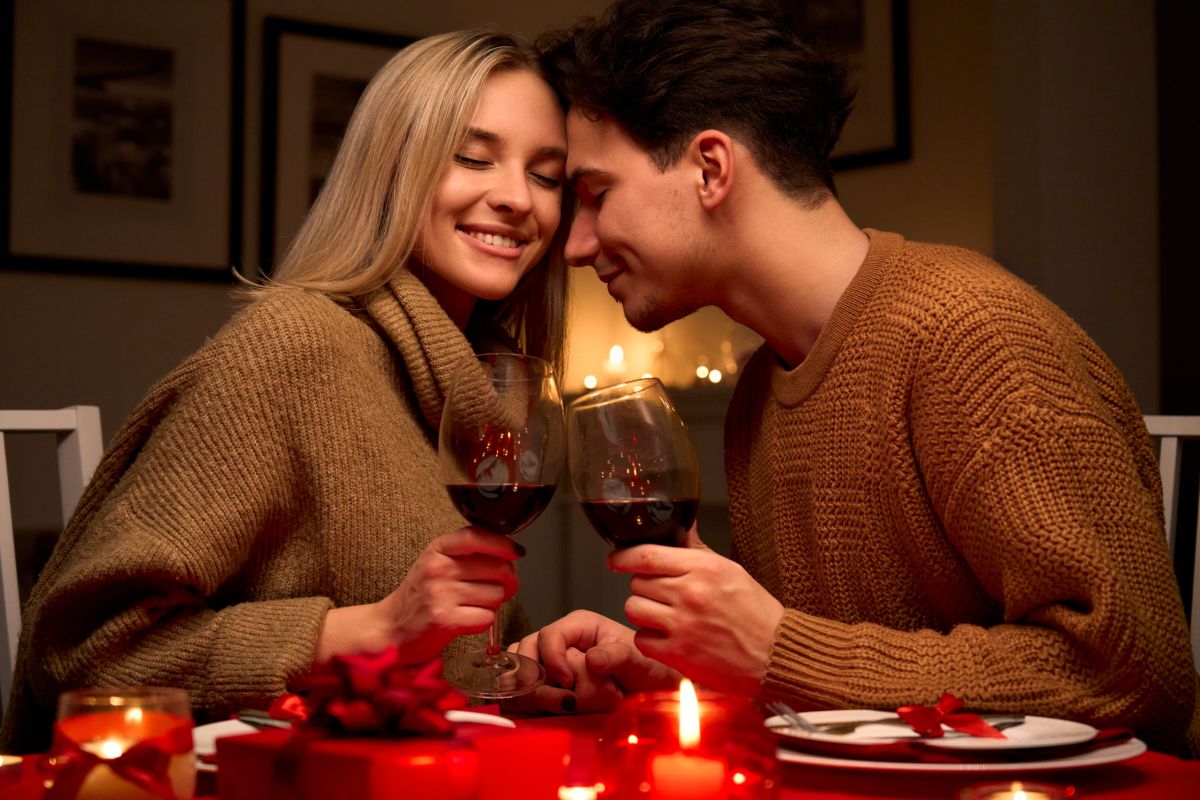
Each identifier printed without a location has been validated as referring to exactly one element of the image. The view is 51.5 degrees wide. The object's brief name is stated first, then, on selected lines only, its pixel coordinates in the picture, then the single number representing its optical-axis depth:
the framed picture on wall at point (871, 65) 3.84
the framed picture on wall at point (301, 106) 3.99
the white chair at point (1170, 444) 1.80
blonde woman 1.38
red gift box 0.66
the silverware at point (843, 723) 0.95
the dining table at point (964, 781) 0.87
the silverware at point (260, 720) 0.95
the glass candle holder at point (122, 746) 0.69
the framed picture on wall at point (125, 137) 3.64
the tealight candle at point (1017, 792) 0.74
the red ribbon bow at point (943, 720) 0.92
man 1.16
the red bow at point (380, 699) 0.68
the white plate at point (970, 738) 0.89
